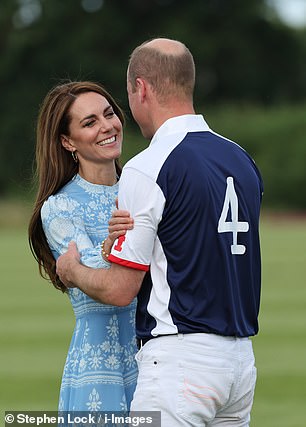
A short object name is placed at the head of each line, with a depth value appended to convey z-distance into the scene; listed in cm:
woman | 911
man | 777
